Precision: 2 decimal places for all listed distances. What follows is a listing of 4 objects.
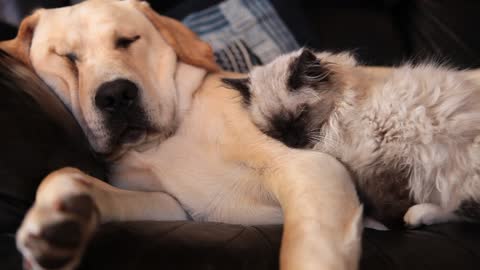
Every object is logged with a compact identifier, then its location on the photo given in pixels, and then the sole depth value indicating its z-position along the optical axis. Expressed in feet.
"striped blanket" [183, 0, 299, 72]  4.06
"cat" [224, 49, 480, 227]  3.03
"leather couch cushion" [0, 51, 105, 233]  2.76
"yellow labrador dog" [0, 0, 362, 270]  2.96
